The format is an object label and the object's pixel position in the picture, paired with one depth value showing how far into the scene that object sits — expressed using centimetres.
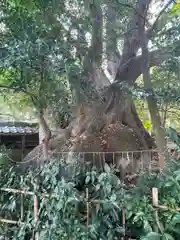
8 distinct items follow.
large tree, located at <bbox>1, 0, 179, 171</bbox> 195
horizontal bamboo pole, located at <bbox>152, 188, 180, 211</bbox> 135
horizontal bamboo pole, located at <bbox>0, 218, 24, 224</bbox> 188
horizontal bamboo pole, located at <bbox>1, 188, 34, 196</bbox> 182
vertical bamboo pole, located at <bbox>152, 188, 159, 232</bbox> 135
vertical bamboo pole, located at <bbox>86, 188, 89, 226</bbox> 155
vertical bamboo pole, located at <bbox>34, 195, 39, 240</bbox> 172
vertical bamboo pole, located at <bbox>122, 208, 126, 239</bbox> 145
